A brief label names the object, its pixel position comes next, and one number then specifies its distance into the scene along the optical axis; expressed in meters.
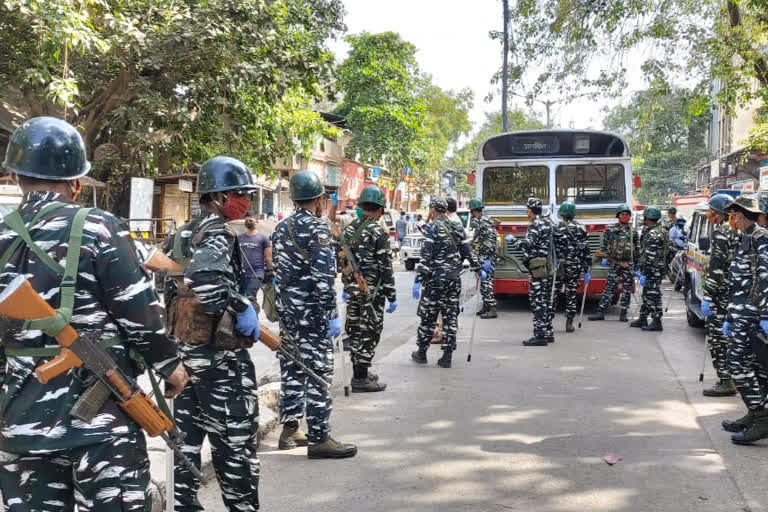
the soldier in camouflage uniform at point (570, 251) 10.65
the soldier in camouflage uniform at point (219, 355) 3.36
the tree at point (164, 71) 11.05
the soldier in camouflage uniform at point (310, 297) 5.09
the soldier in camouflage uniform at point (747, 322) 5.41
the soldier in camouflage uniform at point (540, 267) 9.82
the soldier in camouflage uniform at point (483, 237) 12.01
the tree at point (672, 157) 54.81
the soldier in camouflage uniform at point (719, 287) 6.42
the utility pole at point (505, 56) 22.37
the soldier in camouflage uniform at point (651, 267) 10.87
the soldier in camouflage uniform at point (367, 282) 6.88
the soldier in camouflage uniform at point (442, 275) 8.28
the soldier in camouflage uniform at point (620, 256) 11.88
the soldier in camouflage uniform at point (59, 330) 2.39
